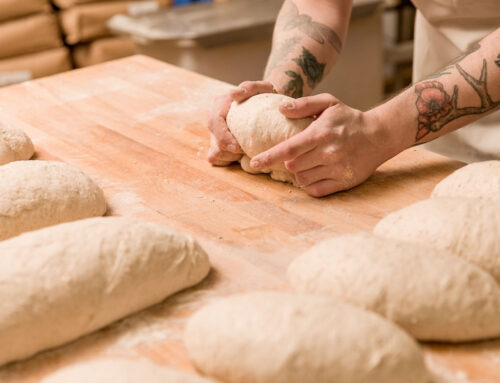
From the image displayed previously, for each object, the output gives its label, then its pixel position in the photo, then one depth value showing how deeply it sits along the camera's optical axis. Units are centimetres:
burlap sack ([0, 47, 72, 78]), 400
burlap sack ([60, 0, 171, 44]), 404
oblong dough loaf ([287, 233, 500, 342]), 97
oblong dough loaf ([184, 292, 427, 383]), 85
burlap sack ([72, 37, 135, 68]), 426
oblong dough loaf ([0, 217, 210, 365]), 101
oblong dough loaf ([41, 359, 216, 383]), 82
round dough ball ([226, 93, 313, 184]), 158
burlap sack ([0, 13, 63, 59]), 394
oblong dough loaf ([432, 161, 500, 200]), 129
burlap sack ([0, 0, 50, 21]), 386
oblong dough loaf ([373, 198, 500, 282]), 109
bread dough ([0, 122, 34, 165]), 166
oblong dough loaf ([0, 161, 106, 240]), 133
